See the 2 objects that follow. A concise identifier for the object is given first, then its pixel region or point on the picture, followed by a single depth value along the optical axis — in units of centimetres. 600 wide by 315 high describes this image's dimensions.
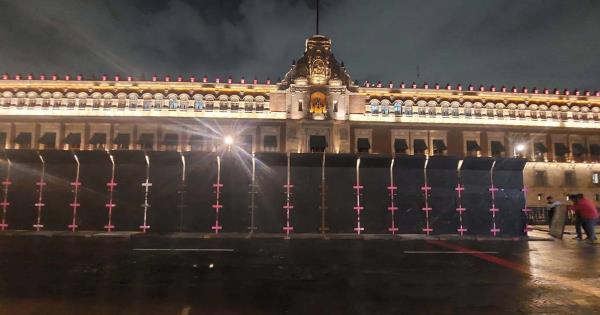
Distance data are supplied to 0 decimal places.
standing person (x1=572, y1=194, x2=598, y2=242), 1617
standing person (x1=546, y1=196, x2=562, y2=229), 1773
